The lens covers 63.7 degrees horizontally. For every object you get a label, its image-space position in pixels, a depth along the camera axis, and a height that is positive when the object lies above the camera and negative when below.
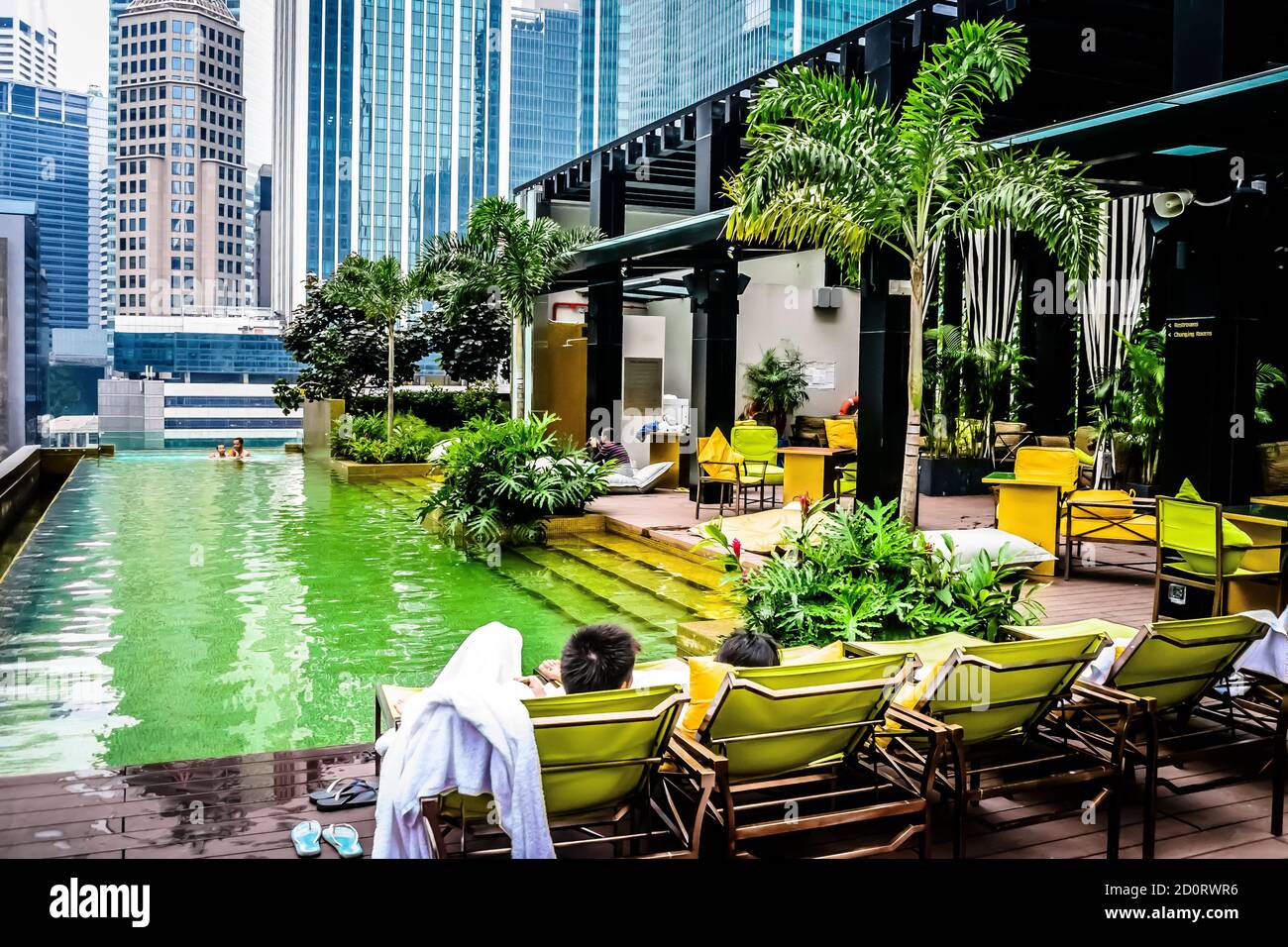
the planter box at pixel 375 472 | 19.31 -1.35
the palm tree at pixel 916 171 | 6.79 +1.60
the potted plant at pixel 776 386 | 18.84 +0.34
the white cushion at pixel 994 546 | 6.99 -0.96
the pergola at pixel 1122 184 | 6.55 +1.69
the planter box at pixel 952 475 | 13.76 -0.91
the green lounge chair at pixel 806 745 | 3.02 -1.04
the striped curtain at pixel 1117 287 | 12.77 +1.53
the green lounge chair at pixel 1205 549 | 6.21 -0.86
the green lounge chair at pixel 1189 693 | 3.52 -1.04
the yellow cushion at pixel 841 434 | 13.55 -0.37
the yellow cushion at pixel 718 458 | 11.88 -0.61
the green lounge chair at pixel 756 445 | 12.37 -0.48
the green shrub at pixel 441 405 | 24.59 -0.11
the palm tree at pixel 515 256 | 17.25 +2.50
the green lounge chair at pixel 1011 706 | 3.27 -0.99
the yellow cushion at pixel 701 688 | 3.45 -0.95
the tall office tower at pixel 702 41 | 99.31 +40.07
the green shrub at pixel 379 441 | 20.27 -0.82
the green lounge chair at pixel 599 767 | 2.81 -1.02
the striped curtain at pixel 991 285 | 14.81 +1.78
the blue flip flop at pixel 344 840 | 3.25 -1.41
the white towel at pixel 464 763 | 2.71 -0.96
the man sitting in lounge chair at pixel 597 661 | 3.30 -0.82
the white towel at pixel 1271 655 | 4.07 -0.96
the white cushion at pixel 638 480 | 14.40 -1.08
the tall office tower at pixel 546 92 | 106.12 +34.46
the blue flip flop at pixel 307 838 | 3.26 -1.41
